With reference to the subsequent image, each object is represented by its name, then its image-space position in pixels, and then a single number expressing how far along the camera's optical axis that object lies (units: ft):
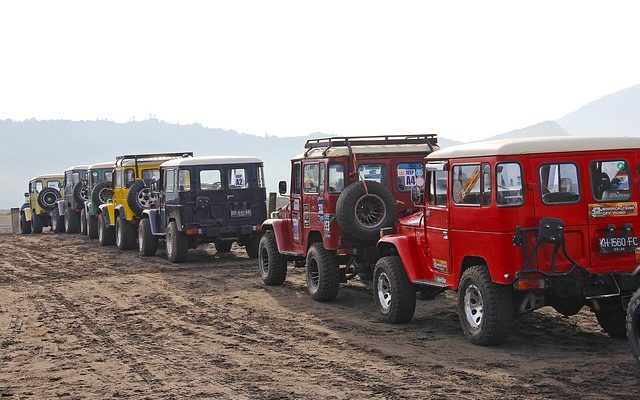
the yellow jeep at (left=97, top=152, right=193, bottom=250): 75.46
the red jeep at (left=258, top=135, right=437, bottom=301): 41.39
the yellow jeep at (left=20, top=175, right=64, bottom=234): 112.27
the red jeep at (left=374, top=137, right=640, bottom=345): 30.25
